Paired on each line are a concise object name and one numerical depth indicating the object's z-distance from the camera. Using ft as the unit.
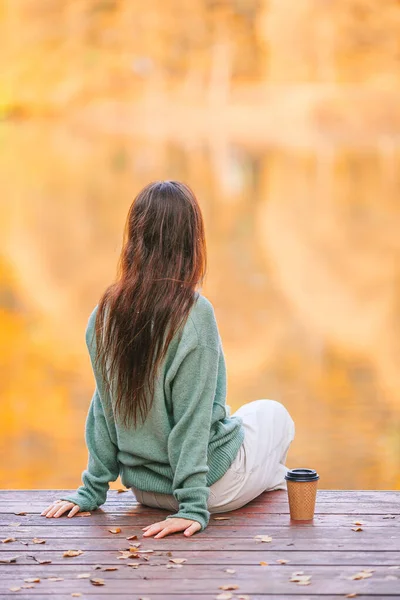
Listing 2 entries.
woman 15.12
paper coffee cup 15.49
